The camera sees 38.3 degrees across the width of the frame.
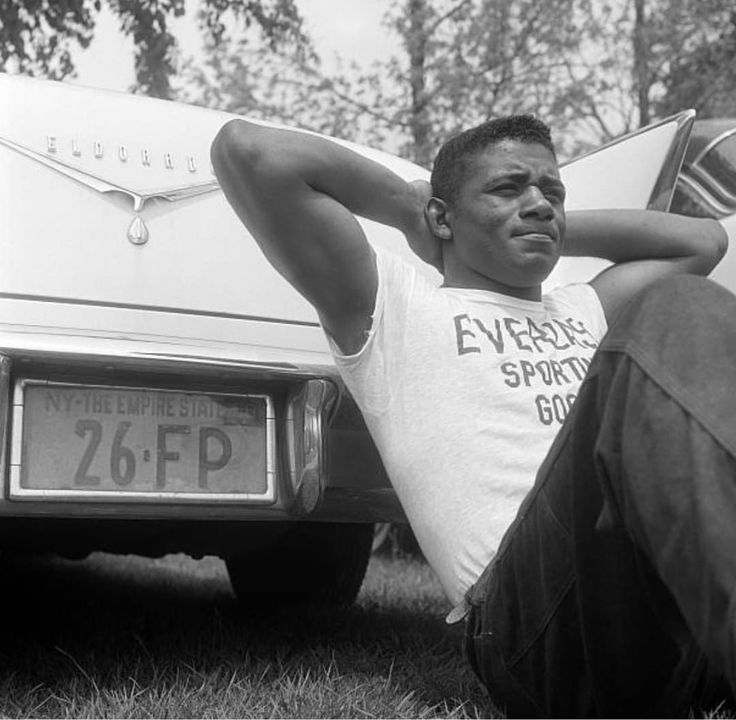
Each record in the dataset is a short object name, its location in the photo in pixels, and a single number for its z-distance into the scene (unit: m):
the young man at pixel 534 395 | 1.24
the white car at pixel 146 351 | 2.00
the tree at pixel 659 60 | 10.20
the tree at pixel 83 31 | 8.37
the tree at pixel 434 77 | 9.86
